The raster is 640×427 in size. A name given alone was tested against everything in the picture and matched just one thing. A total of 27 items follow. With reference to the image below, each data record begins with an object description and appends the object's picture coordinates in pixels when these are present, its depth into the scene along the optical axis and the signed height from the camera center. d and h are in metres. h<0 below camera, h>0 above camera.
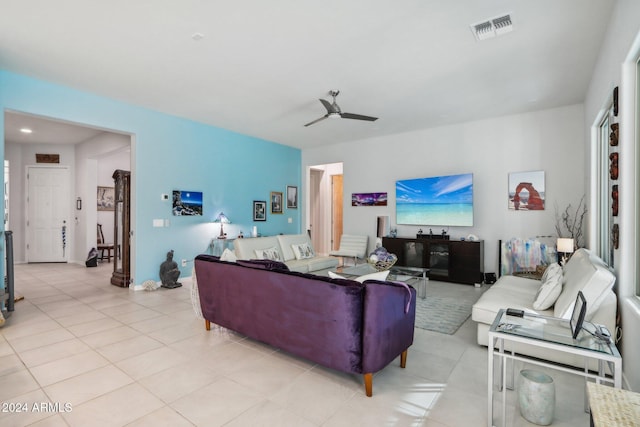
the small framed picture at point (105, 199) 8.53 +0.40
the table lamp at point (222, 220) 6.36 -0.13
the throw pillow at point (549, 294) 2.85 -0.72
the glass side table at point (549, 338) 1.59 -0.69
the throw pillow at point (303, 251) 5.90 -0.70
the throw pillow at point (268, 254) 5.22 -0.66
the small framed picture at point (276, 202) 7.70 +0.28
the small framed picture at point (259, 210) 7.24 +0.08
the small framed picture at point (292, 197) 8.13 +0.43
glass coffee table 4.43 -0.87
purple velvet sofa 2.23 -0.78
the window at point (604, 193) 3.33 +0.22
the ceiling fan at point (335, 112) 4.22 +1.35
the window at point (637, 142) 2.24 +0.49
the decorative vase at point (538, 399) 1.92 -1.12
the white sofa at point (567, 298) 2.39 -0.78
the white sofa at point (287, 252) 5.23 -0.65
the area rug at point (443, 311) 3.62 -1.26
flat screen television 5.94 +0.25
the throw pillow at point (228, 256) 3.51 -0.47
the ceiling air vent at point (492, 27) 2.89 +1.72
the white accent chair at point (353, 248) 7.14 -0.78
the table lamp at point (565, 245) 4.35 -0.44
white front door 7.93 +0.01
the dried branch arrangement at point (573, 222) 4.99 -0.15
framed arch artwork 5.36 +0.37
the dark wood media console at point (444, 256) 5.64 -0.81
